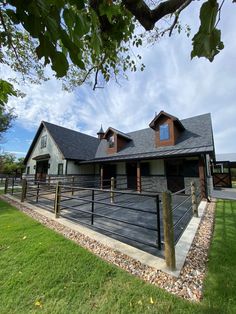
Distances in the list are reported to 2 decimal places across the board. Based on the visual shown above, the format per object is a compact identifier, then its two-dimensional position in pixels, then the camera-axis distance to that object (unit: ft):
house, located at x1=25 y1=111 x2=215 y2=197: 34.06
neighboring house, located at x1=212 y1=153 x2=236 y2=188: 52.06
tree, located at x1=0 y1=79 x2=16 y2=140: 5.52
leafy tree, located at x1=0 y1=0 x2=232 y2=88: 2.85
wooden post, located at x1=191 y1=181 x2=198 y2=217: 19.08
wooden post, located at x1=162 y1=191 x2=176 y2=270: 9.30
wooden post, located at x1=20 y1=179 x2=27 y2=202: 27.90
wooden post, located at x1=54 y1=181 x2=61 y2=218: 18.86
